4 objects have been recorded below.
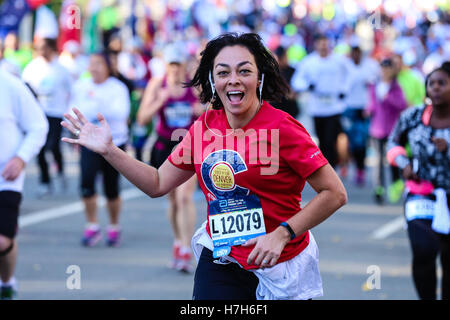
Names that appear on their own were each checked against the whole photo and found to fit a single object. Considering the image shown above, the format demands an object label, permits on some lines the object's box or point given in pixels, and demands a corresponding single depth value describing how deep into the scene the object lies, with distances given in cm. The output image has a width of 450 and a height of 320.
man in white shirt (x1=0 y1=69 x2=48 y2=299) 1188
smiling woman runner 762
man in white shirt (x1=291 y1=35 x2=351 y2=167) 2586
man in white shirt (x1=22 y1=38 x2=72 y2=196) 2322
